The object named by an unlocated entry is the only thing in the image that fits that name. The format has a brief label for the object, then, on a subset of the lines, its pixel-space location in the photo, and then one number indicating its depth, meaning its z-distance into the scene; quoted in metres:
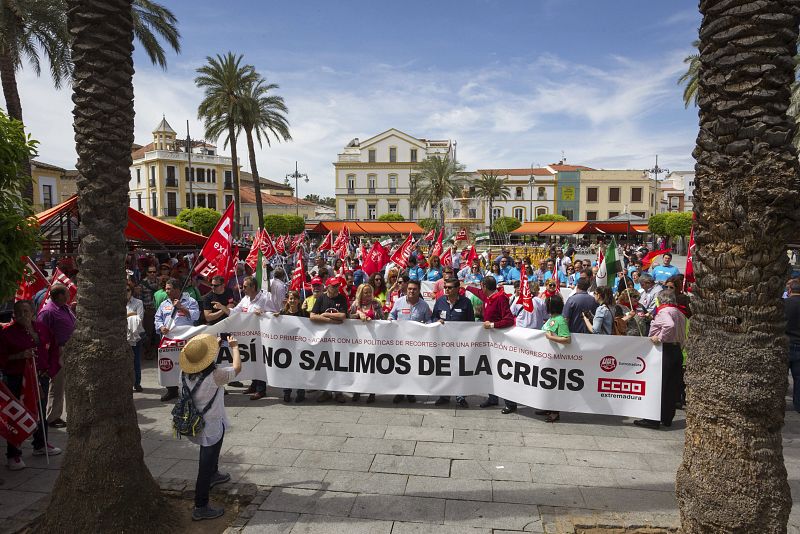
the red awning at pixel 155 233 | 14.28
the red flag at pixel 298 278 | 11.18
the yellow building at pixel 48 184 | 42.97
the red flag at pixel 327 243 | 22.31
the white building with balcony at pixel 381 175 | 75.56
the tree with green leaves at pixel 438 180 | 56.41
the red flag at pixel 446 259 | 17.31
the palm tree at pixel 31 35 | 15.68
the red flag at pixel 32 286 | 7.43
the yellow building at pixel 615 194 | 73.00
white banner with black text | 6.41
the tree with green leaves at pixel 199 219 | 36.94
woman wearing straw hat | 4.30
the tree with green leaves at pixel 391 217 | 68.00
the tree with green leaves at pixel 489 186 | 64.69
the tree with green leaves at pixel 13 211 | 5.04
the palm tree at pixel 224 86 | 30.08
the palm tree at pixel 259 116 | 30.80
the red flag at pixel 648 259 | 12.54
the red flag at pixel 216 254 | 8.84
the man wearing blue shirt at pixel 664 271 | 11.49
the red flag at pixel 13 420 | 5.26
